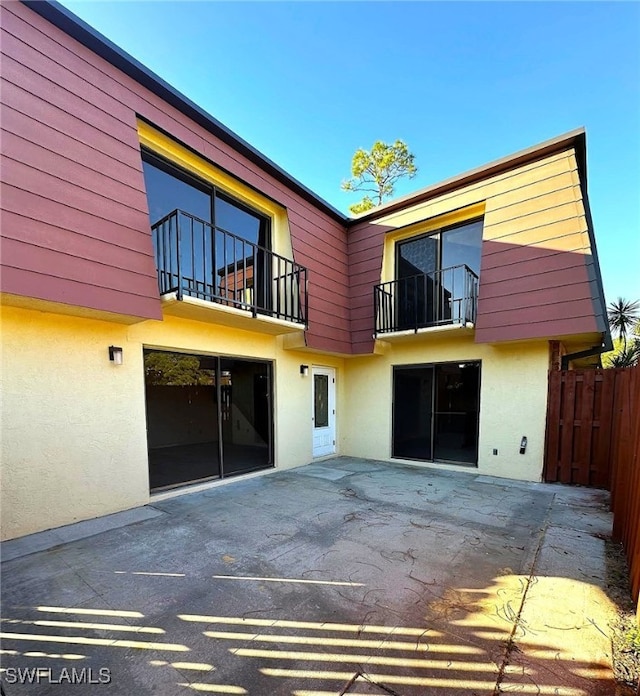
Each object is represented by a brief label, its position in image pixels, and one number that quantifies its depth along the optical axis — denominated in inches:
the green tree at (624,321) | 627.8
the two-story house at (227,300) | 139.5
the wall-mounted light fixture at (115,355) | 168.4
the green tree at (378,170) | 560.4
